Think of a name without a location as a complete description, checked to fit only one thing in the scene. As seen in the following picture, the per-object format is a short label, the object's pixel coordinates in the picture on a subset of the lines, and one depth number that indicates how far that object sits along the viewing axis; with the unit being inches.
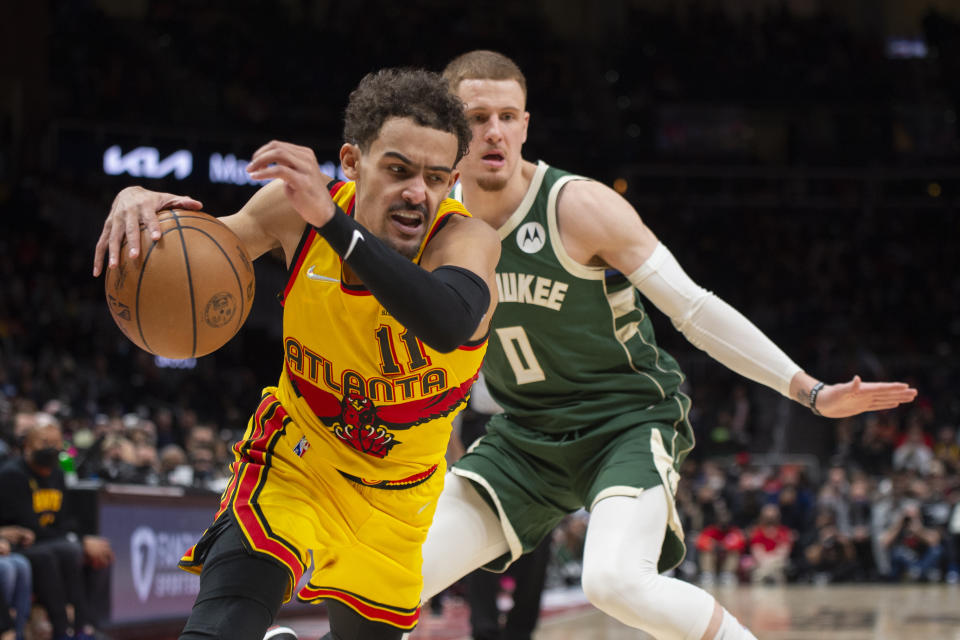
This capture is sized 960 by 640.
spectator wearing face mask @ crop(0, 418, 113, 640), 287.4
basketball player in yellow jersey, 117.3
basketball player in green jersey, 157.0
